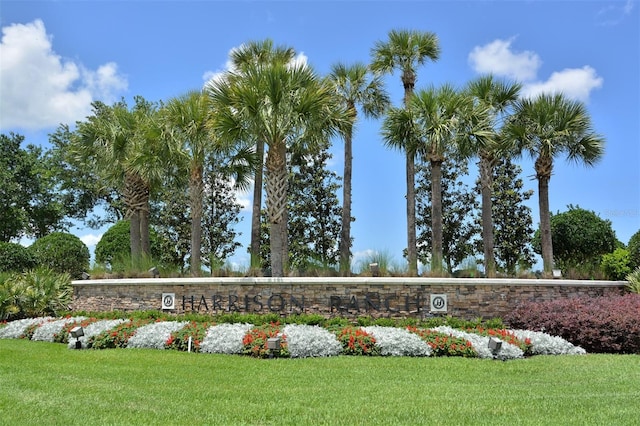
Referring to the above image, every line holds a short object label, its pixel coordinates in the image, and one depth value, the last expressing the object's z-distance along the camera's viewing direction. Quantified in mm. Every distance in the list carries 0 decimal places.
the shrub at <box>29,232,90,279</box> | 22484
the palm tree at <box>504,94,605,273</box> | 17234
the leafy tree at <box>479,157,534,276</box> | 27891
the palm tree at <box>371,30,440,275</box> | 19938
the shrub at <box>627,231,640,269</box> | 16578
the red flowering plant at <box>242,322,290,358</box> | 10836
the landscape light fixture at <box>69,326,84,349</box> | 12383
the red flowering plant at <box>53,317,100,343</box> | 14086
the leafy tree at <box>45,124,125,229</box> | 31547
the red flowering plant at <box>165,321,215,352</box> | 11773
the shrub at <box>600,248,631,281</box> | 16516
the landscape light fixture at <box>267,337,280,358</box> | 10577
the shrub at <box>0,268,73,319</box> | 17969
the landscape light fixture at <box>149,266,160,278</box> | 16703
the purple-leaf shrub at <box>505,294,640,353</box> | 12156
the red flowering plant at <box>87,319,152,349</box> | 12484
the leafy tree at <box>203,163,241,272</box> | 29922
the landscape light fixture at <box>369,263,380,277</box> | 14844
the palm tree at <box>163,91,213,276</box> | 17250
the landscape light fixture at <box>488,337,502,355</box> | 10586
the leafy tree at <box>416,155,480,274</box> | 28547
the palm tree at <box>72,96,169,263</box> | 19234
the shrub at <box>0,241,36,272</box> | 23453
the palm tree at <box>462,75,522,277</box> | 17188
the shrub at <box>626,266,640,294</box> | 15336
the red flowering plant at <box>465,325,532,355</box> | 11273
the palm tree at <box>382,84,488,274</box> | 16672
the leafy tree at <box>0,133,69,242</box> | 32438
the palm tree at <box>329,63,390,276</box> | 19516
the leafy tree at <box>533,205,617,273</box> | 19797
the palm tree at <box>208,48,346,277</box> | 14656
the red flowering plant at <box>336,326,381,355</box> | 11000
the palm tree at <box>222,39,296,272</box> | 19734
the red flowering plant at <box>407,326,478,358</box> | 10953
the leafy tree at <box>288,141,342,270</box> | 27922
